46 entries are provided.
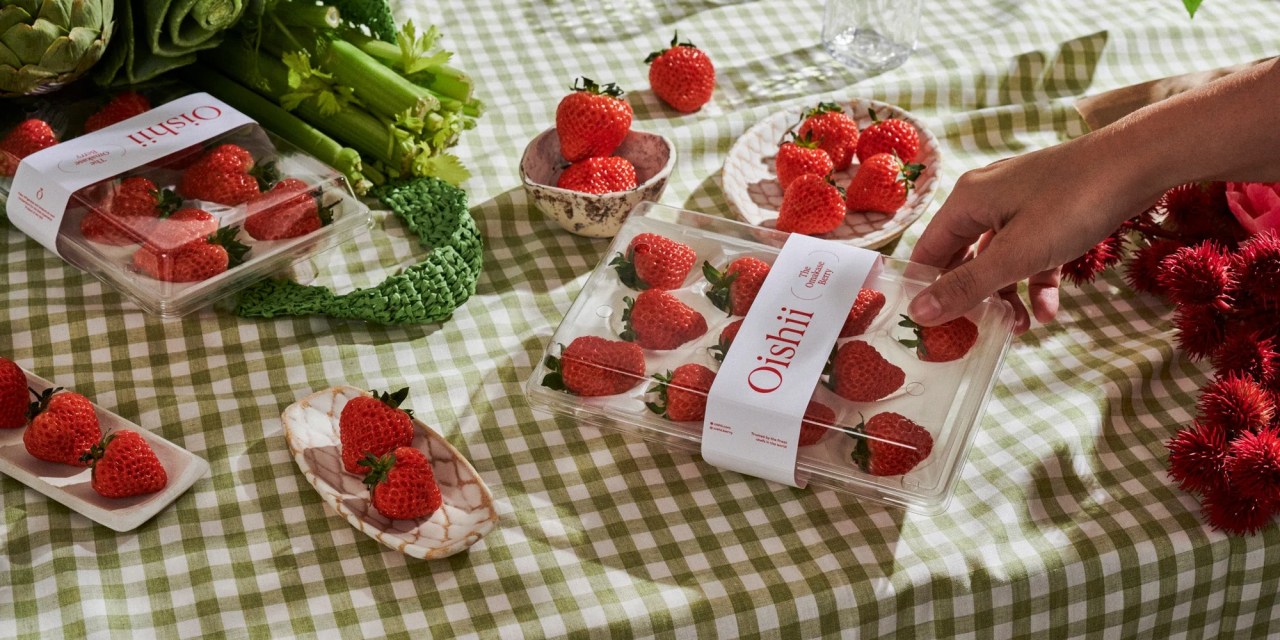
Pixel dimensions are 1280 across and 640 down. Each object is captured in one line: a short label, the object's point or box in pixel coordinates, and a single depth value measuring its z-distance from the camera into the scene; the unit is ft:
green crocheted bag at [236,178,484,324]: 3.67
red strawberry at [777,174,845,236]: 3.87
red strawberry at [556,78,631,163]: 4.04
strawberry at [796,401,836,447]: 2.94
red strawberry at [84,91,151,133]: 3.99
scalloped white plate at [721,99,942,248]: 4.01
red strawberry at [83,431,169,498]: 2.98
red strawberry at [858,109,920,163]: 4.23
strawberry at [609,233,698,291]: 3.32
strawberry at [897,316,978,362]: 3.11
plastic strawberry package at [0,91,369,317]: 3.57
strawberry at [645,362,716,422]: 3.02
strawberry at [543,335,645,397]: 3.11
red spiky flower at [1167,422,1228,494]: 3.01
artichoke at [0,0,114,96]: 3.59
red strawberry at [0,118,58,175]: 3.82
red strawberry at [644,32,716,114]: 4.71
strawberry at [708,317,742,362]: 3.10
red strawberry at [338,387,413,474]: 3.05
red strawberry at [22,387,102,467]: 3.04
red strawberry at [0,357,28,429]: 3.10
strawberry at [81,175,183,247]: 3.60
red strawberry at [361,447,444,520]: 2.94
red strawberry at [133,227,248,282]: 3.52
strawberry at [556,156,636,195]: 4.00
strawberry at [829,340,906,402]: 2.99
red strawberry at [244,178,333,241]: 3.70
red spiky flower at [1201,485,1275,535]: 3.00
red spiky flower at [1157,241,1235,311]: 3.33
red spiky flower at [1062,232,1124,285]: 3.78
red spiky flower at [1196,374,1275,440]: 3.01
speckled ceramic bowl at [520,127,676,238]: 3.95
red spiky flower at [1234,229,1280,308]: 3.25
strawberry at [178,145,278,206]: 3.72
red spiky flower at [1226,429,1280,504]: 2.90
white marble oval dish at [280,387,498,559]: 2.94
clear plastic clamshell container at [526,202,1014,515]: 2.93
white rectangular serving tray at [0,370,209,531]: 2.99
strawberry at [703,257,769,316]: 3.25
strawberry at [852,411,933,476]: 2.90
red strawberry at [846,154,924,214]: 3.98
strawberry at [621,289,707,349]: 3.17
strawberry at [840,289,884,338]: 3.12
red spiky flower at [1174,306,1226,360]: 3.35
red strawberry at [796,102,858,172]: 4.27
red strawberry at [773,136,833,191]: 4.12
